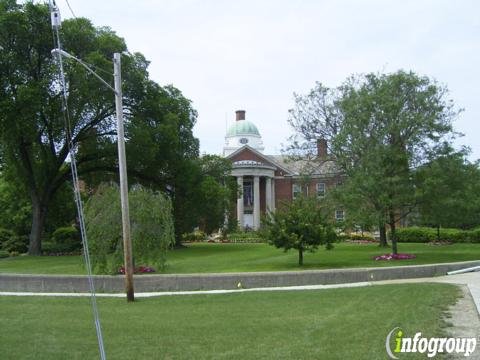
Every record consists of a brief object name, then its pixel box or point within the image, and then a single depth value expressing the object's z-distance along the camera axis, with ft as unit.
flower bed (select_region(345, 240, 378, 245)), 163.02
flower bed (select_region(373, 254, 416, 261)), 94.22
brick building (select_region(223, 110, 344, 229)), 252.42
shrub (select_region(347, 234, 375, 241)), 172.38
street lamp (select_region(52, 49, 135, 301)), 52.69
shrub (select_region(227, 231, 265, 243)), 194.53
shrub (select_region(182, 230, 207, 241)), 205.50
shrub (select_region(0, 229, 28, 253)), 155.22
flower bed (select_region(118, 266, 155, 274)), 80.90
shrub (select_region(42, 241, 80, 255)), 146.39
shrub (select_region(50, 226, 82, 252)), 166.15
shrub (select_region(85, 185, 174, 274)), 74.23
